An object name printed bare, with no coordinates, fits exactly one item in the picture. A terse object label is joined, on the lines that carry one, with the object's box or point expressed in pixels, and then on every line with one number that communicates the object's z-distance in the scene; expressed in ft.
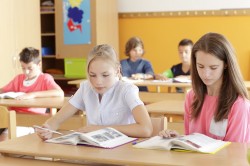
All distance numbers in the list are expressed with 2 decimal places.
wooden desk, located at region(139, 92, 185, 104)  15.60
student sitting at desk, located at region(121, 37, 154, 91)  20.16
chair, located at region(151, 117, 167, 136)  8.44
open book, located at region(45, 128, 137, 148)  7.34
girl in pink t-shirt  7.54
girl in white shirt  8.43
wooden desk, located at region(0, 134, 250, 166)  6.31
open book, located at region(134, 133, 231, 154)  6.81
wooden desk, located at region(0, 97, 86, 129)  13.00
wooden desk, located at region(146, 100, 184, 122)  11.87
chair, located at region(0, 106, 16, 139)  9.55
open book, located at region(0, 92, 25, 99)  14.32
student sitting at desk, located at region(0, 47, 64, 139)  14.26
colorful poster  23.40
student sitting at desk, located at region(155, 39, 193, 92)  18.75
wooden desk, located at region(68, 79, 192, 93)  16.84
